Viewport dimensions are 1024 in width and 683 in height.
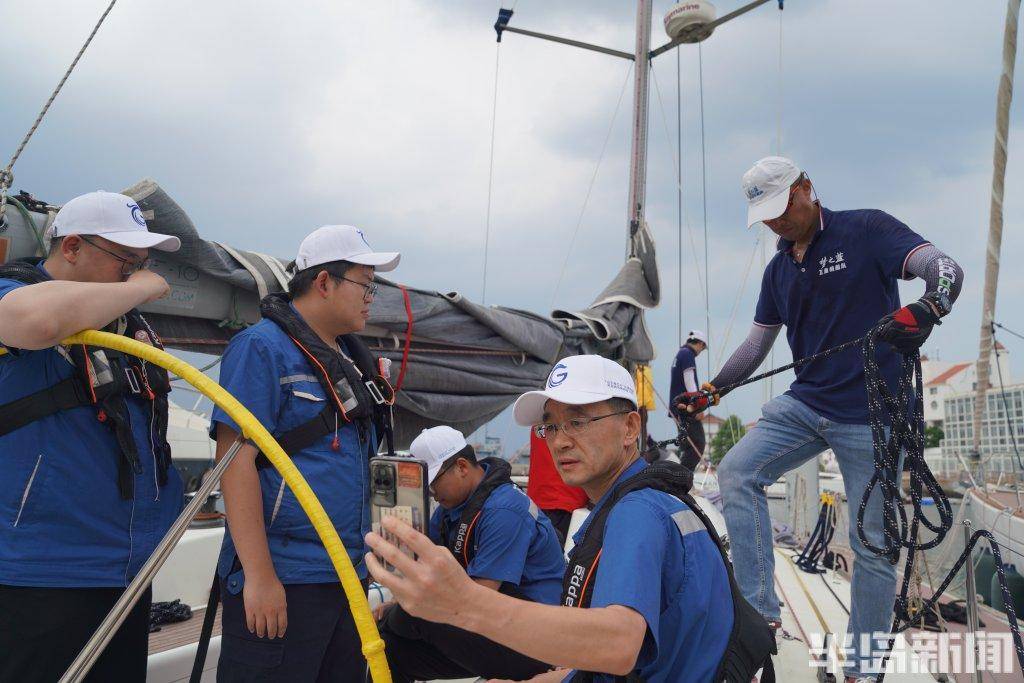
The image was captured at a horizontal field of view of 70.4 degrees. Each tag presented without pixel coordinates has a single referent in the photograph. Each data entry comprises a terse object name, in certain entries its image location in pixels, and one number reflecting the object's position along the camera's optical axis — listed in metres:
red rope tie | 3.44
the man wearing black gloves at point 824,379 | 2.59
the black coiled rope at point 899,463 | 2.30
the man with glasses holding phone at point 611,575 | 1.02
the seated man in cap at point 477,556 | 2.79
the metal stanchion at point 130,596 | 1.31
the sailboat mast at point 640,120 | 6.76
